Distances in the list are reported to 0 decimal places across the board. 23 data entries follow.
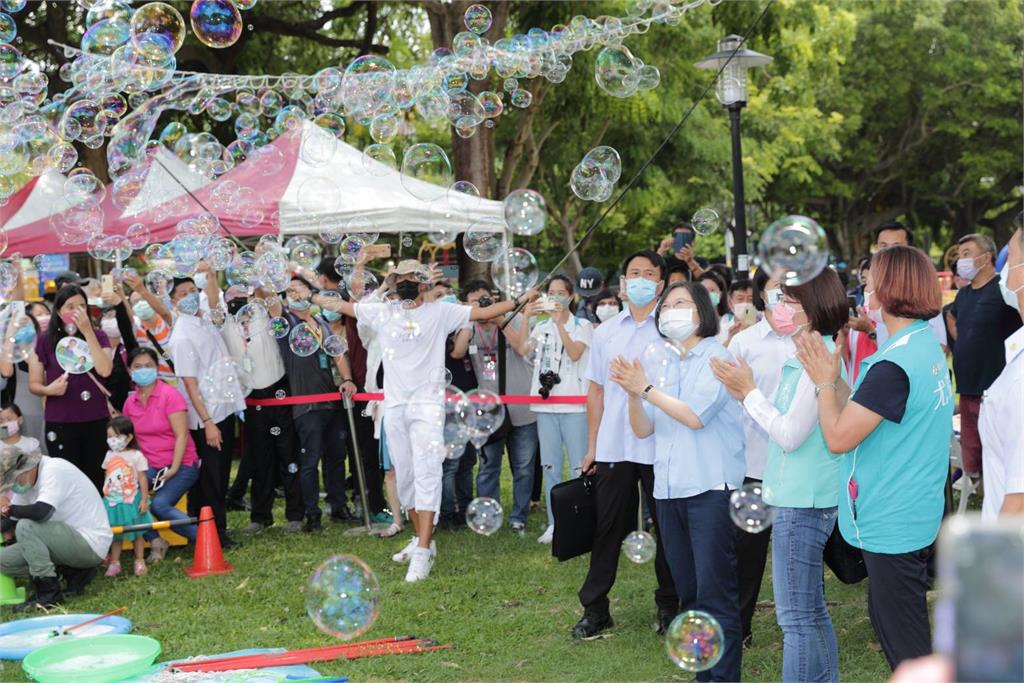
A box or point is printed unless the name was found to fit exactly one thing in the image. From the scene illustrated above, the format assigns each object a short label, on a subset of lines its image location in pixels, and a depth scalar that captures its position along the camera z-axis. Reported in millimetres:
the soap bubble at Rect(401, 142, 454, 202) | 7141
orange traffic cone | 7223
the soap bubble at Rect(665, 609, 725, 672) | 4148
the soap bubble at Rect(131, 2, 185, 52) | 7066
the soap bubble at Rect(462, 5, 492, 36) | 7903
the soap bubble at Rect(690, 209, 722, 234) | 6840
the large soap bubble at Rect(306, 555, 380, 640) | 4773
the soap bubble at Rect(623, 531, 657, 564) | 5160
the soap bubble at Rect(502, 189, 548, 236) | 6684
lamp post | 11297
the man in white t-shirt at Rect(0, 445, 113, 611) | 6512
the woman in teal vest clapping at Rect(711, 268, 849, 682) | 3920
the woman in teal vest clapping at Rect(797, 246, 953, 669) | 3512
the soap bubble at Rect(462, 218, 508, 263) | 7163
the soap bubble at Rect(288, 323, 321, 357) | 8211
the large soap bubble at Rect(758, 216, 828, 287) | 3887
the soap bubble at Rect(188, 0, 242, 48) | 7223
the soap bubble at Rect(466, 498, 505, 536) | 6008
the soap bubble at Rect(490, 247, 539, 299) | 6695
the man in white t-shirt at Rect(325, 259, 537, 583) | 6961
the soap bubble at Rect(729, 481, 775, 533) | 4043
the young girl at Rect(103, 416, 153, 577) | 7367
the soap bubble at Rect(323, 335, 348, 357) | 8148
